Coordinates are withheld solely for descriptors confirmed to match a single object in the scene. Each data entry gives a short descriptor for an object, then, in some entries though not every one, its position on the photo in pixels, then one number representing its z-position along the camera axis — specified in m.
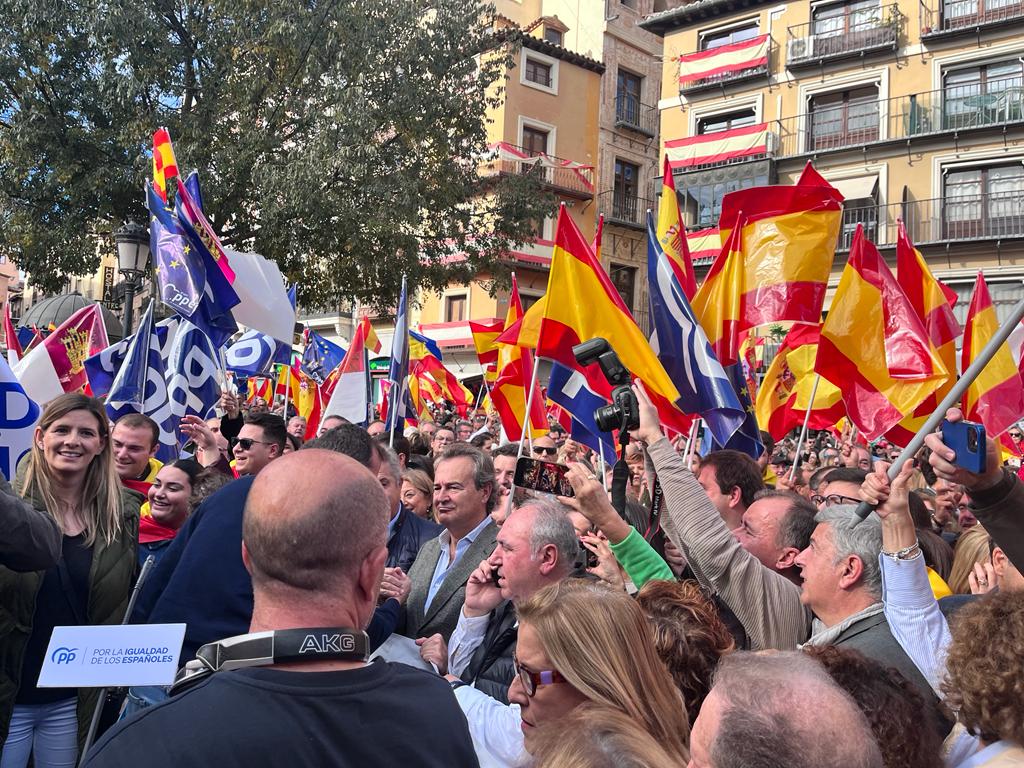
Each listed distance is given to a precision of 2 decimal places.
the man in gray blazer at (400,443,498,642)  3.79
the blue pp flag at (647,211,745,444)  5.35
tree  13.65
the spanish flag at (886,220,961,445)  7.86
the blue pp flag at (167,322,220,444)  7.14
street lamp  9.18
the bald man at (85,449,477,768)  1.43
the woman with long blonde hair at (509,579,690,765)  2.14
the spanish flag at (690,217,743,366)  6.13
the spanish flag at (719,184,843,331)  6.11
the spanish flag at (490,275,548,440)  8.58
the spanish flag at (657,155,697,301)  6.77
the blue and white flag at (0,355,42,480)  3.79
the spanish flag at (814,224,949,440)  6.52
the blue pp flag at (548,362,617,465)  6.22
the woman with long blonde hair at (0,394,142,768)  3.17
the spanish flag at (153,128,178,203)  7.62
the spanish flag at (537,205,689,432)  5.70
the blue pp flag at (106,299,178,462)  6.96
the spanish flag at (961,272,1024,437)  7.05
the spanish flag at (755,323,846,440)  9.22
